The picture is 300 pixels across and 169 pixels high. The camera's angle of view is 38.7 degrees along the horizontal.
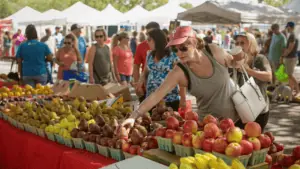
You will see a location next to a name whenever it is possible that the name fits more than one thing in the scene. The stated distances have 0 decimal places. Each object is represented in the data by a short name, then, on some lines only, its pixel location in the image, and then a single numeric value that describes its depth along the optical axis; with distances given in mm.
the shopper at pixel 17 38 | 23922
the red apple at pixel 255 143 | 2596
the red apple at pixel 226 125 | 2830
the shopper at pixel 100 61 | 7211
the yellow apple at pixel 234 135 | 2566
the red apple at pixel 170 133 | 2902
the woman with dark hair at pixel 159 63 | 5121
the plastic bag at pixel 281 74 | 11453
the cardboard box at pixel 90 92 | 6086
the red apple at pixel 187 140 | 2756
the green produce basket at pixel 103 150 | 3386
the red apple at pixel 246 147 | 2520
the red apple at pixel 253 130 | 2672
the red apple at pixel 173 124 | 3045
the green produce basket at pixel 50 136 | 4071
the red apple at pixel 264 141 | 2672
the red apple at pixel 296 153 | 2713
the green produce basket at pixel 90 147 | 3515
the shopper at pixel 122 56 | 8703
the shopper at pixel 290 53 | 11766
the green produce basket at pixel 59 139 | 3925
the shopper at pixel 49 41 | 8961
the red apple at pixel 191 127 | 2865
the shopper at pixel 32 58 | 7465
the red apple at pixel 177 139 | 2846
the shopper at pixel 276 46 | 12283
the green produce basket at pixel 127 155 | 3158
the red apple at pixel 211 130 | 2697
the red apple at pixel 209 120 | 2904
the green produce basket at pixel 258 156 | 2586
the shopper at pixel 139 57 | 6480
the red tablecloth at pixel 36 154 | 3375
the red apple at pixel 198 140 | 2697
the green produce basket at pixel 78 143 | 3660
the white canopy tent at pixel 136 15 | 23844
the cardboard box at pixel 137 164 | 2631
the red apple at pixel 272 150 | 2916
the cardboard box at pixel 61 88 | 6906
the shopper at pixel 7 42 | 25850
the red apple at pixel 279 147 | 2969
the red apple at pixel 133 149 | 3148
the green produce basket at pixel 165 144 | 2904
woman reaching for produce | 3457
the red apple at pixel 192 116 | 3129
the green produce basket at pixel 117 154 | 3268
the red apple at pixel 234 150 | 2473
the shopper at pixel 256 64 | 4359
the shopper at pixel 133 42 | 17234
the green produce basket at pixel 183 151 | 2764
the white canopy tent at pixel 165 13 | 22656
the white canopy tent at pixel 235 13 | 13695
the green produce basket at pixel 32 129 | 4426
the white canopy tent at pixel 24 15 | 27891
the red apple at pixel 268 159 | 2754
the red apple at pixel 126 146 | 3197
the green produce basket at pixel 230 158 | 2496
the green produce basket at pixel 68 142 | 3793
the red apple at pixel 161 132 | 3012
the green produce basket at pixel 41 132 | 4252
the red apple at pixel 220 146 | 2559
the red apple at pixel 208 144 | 2623
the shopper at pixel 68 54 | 7707
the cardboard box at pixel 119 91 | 6426
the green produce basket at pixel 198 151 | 2659
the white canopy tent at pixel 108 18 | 23206
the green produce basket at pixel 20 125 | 4700
